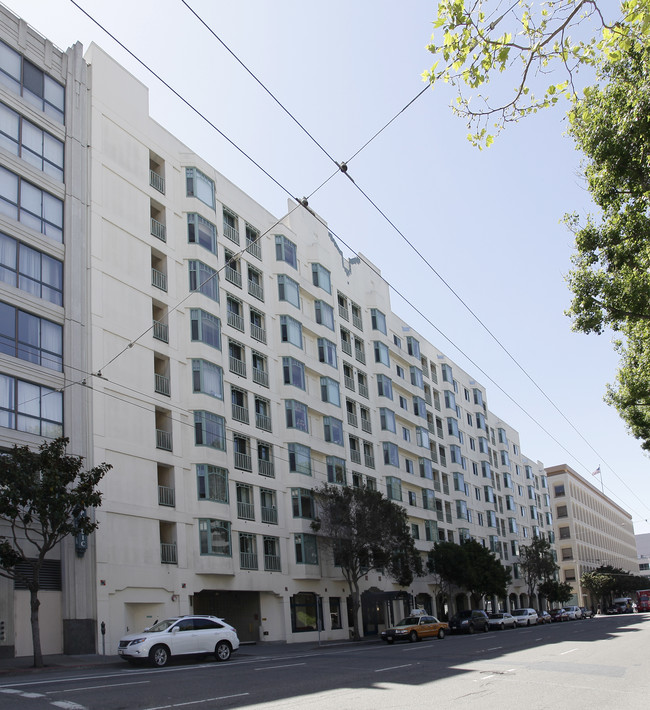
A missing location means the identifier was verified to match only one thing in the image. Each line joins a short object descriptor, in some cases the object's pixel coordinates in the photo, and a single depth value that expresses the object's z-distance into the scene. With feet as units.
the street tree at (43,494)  75.20
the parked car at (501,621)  173.27
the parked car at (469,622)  159.94
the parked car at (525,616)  191.42
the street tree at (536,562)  246.06
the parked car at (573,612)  227.61
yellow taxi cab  125.18
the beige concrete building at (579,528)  358.90
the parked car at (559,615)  220.43
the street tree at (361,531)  135.33
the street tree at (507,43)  28.96
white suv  72.38
